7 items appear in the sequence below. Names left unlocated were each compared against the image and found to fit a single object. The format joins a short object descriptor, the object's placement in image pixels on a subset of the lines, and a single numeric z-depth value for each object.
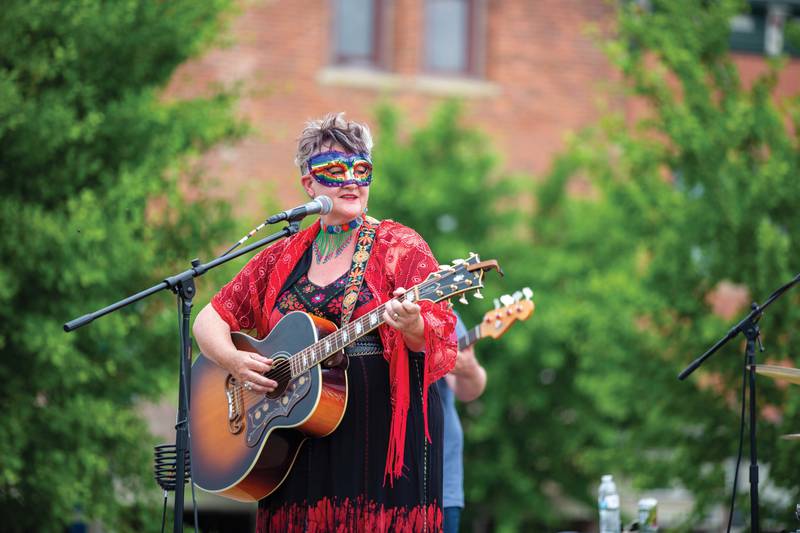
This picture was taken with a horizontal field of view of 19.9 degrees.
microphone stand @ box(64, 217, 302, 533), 8.47
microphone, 8.54
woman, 8.15
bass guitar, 10.26
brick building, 27.58
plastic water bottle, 11.93
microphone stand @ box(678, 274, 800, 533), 9.41
